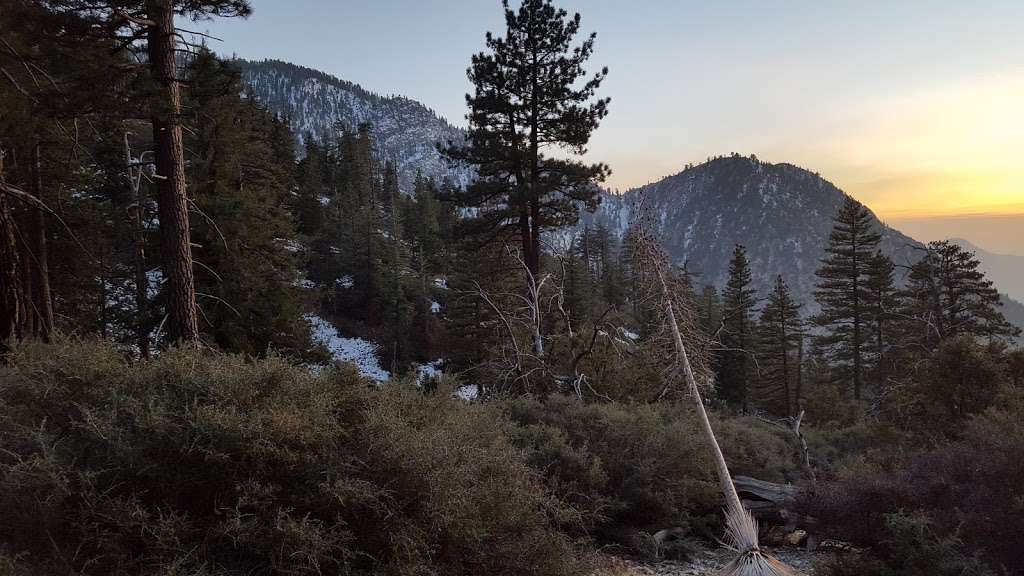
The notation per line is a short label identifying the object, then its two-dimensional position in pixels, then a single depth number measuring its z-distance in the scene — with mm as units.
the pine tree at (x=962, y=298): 21359
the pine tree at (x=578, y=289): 33044
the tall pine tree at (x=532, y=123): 13406
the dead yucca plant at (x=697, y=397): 5383
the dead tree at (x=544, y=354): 12445
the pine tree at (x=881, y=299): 27031
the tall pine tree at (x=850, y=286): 27578
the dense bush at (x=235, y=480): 3014
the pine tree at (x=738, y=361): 30484
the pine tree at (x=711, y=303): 39181
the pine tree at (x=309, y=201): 40312
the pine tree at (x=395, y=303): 32375
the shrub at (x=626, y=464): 7070
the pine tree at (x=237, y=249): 12578
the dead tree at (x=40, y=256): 11500
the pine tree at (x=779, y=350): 30906
